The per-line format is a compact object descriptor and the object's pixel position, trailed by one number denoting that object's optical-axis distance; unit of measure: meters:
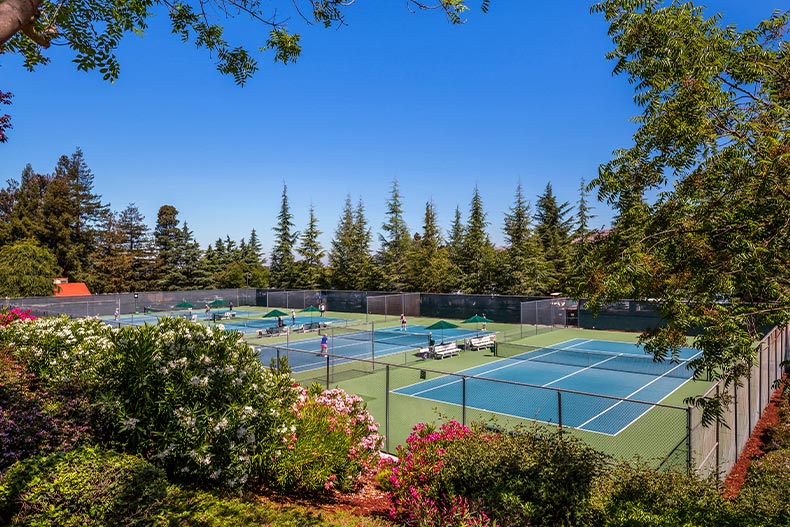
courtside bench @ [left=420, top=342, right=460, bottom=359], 26.31
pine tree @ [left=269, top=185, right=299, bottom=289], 71.88
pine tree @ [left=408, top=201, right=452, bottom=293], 58.75
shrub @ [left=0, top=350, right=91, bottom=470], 6.26
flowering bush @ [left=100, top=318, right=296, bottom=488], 6.64
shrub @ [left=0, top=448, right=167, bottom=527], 4.72
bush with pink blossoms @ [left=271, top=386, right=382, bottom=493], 7.65
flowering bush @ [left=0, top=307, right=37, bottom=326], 15.05
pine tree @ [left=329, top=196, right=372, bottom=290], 64.25
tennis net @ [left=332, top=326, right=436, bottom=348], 32.35
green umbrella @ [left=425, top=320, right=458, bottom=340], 28.56
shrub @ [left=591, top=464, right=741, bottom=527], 5.22
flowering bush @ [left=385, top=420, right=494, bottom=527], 5.71
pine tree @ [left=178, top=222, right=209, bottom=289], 71.12
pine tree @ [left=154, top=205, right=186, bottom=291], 70.06
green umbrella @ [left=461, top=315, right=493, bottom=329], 32.59
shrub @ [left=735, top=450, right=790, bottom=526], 5.44
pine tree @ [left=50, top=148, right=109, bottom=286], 66.62
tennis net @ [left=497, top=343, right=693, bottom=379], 24.19
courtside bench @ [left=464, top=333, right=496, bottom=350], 29.40
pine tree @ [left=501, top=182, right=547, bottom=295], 51.22
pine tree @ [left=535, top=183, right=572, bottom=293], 56.64
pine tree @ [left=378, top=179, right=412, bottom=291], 62.81
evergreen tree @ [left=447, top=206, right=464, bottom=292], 56.88
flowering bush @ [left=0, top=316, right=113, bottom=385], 8.96
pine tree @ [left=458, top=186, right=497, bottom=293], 55.28
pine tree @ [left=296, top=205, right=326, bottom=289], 68.81
